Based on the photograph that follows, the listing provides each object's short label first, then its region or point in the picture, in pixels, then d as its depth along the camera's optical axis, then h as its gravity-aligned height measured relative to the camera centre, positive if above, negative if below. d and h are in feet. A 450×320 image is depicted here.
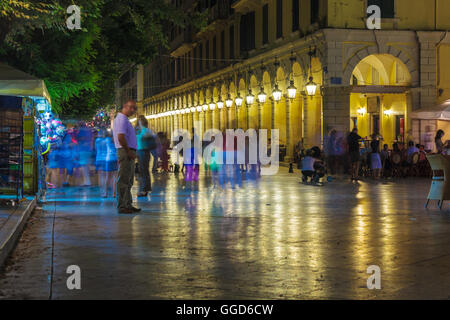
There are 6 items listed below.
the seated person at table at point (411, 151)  77.56 +0.10
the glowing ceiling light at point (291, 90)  95.50 +8.33
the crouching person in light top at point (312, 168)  69.31 -1.49
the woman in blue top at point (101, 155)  52.60 -0.06
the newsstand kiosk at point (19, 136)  40.06 +1.20
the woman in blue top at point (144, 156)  52.85 -0.16
